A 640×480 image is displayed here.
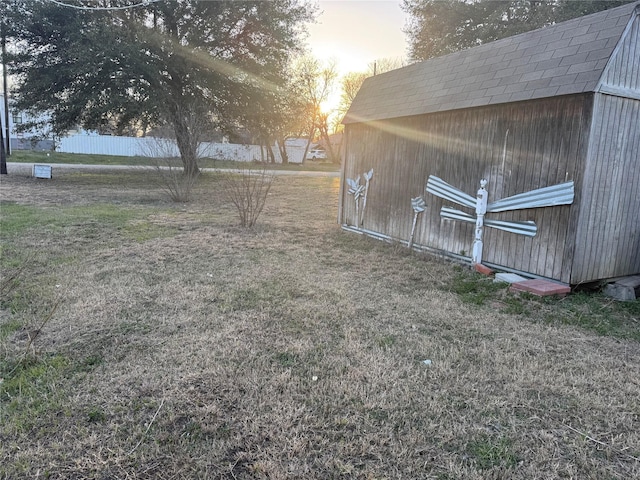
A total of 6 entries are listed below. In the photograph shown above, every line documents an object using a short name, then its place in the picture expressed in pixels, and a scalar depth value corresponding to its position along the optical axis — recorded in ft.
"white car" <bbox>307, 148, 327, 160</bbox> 132.12
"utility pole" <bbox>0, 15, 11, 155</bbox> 41.96
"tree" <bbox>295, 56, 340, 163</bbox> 108.47
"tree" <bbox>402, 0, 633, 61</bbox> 43.42
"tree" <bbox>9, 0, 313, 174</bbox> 41.78
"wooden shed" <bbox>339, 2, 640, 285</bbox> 13.85
